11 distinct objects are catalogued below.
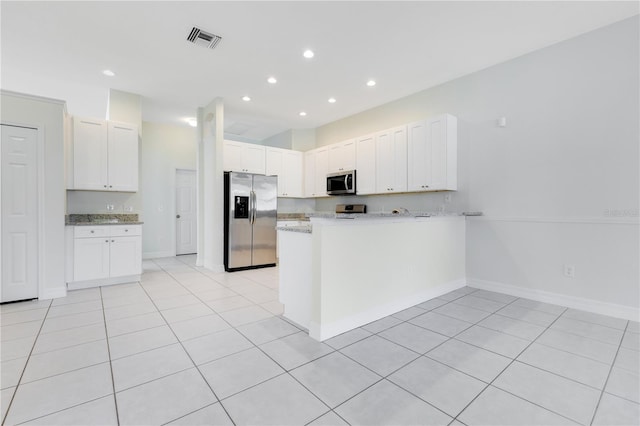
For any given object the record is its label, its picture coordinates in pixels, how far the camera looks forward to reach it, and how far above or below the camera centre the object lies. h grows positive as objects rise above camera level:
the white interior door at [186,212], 6.80 -0.02
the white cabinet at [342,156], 5.45 +1.10
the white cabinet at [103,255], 3.77 -0.61
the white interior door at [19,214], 3.25 -0.03
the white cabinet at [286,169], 6.09 +0.93
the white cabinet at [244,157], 5.38 +1.07
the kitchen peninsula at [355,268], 2.41 -0.57
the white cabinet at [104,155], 4.13 +0.85
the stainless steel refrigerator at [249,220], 5.03 -0.17
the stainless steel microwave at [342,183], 5.38 +0.56
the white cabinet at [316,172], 6.08 +0.87
